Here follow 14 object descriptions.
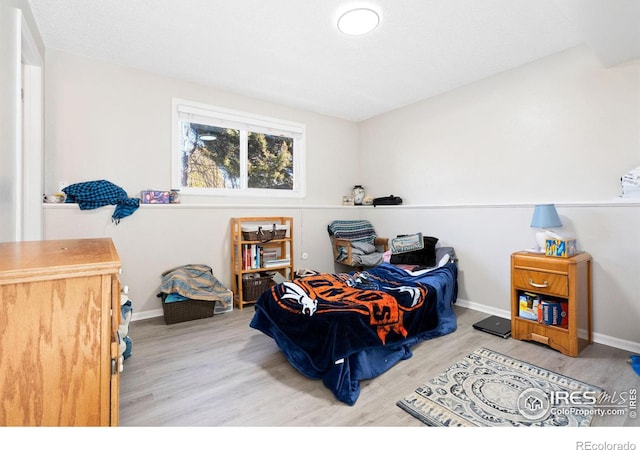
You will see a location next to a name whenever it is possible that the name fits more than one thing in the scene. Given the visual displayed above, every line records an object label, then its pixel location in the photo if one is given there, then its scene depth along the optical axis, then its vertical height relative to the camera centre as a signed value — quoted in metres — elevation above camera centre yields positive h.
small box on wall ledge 3.00 +0.29
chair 3.99 -0.25
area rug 1.52 -0.99
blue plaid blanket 2.66 +0.26
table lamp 2.45 +0.03
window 3.31 +0.90
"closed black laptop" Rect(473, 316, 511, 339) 2.55 -0.92
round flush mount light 2.13 +1.53
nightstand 2.18 -0.54
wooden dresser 0.76 -0.32
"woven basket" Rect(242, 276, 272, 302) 3.39 -0.73
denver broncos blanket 1.80 -0.68
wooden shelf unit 3.34 -0.30
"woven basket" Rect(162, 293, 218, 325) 2.86 -0.85
